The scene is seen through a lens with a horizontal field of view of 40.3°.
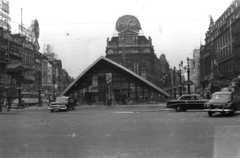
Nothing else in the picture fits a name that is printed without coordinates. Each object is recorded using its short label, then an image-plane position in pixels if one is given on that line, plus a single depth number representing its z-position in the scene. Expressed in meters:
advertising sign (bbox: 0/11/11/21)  69.38
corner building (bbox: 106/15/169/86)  117.12
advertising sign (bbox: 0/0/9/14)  69.82
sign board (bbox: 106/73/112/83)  55.62
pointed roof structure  63.03
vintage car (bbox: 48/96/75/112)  37.16
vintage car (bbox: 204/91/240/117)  23.44
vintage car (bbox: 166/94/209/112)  30.52
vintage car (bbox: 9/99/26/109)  48.33
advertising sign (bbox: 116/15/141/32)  105.96
